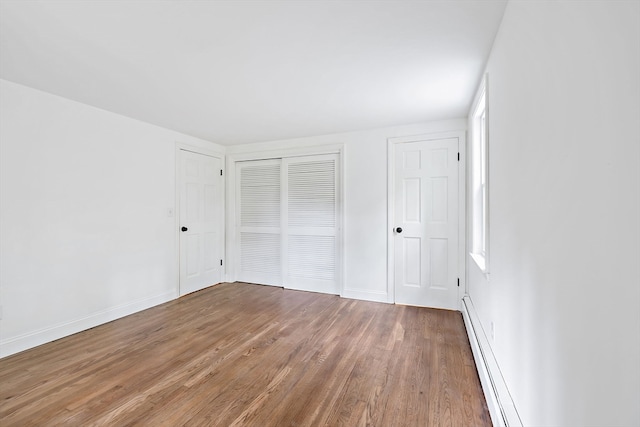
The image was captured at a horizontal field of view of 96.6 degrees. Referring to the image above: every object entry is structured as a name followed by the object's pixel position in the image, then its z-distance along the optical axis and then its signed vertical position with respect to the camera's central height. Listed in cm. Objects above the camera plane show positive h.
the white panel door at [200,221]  409 -9
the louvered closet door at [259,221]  457 -9
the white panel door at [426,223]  351 -10
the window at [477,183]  283 +33
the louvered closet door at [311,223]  414 -12
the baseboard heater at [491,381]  144 -101
